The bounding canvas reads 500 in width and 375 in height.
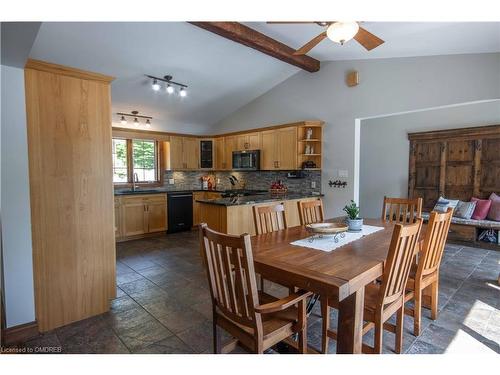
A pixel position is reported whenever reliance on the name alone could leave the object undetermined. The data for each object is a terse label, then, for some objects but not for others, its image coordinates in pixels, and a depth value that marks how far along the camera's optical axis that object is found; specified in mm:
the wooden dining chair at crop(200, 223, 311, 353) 1358
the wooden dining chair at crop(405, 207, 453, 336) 1943
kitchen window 5723
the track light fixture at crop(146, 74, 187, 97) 4430
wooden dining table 1397
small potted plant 2453
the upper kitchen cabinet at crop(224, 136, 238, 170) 6355
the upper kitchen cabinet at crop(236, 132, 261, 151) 5785
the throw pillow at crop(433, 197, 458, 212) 4895
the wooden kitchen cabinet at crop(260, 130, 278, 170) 5445
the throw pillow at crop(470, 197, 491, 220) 4609
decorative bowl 2115
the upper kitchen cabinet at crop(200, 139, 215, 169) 6695
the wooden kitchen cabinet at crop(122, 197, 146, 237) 5152
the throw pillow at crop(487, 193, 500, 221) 4479
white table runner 1975
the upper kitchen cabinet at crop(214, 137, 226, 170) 6648
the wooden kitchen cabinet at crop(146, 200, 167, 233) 5461
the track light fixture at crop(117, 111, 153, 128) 5500
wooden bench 4395
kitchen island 3687
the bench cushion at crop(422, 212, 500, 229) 4340
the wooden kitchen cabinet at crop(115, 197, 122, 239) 5027
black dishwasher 5738
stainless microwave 5715
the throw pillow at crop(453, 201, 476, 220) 4688
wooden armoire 4805
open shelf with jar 4984
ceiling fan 2090
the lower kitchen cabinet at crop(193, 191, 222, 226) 6156
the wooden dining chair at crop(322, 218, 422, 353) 1573
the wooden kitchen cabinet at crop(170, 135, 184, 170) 6156
